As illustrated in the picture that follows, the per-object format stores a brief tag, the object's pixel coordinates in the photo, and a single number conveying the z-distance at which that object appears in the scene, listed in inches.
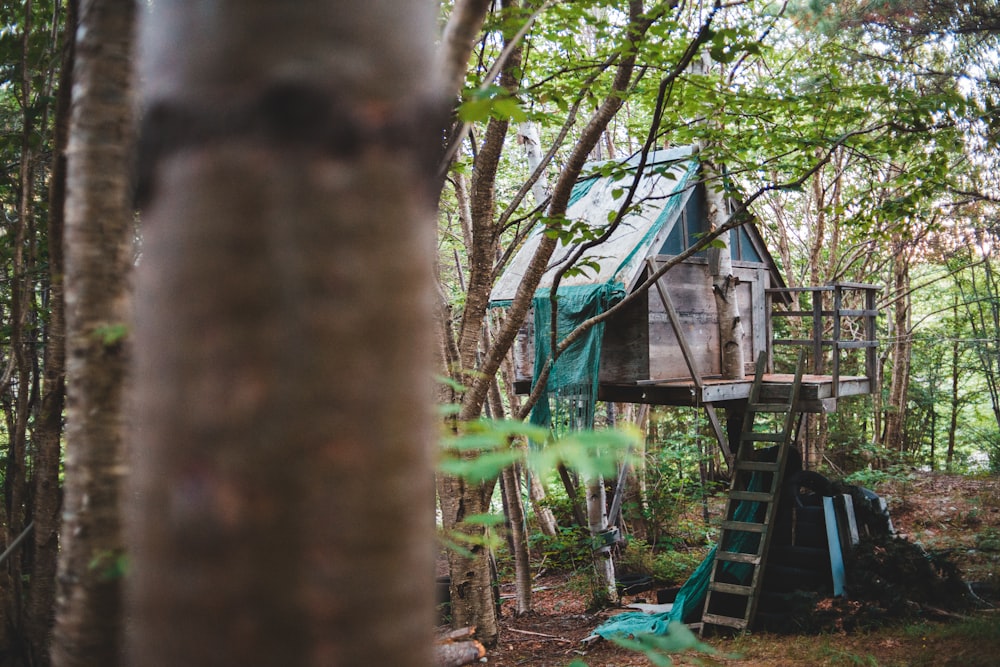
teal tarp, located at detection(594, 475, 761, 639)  335.9
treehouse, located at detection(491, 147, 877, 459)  323.9
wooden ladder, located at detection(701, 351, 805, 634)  321.4
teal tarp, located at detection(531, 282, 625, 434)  316.8
